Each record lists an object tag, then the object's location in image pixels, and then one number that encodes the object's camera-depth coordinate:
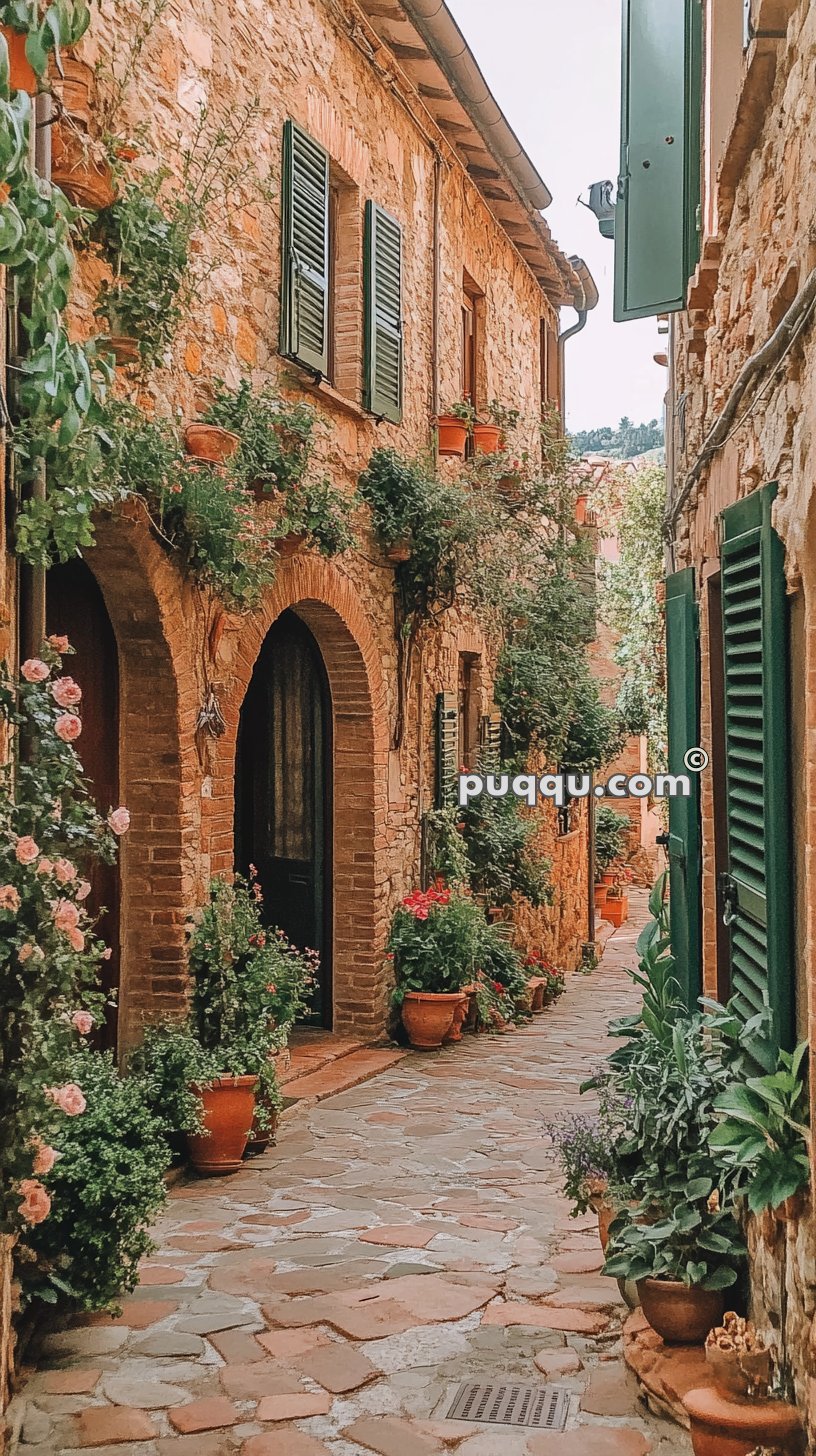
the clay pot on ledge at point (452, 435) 9.85
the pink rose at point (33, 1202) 3.19
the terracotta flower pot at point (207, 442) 5.70
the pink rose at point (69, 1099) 3.22
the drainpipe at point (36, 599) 4.17
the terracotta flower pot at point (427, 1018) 8.58
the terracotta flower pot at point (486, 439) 10.52
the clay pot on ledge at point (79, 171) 4.66
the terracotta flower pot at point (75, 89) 4.60
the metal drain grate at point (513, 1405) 3.66
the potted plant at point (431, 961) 8.60
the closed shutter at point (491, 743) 10.82
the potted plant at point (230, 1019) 5.77
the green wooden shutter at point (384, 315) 8.30
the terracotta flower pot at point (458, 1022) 8.80
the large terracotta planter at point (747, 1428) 3.01
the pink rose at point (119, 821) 3.48
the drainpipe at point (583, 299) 14.34
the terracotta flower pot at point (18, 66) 3.47
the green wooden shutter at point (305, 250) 7.10
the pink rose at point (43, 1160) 3.14
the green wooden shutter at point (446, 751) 9.78
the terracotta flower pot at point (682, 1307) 3.63
